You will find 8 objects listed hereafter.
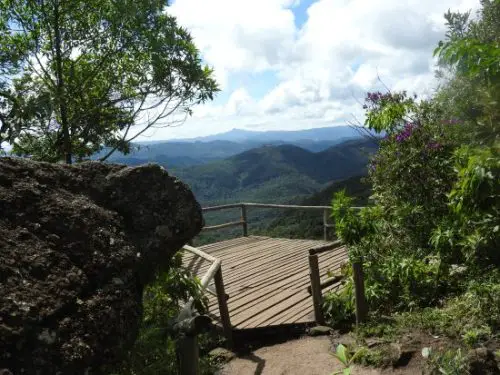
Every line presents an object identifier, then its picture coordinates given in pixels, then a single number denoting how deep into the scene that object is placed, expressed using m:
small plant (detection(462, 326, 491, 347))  4.10
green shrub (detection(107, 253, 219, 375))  3.12
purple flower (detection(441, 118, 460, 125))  6.13
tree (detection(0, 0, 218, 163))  6.35
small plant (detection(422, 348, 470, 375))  3.29
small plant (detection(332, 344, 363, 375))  2.45
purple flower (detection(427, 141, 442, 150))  6.53
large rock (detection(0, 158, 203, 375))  2.08
